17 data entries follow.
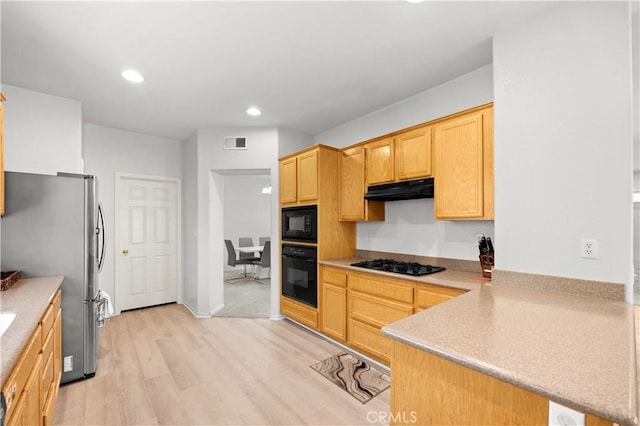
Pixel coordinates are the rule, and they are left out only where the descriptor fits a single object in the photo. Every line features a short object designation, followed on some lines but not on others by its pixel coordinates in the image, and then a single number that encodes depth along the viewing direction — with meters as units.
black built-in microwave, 3.48
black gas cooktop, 2.58
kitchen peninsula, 0.77
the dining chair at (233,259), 6.39
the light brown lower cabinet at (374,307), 2.51
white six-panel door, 4.27
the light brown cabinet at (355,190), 3.29
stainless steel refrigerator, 2.27
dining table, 6.47
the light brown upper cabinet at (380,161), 2.99
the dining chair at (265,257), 5.94
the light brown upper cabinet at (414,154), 2.67
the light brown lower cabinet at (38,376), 1.17
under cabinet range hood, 2.63
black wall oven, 3.48
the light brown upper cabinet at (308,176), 3.45
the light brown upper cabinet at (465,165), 2.26
